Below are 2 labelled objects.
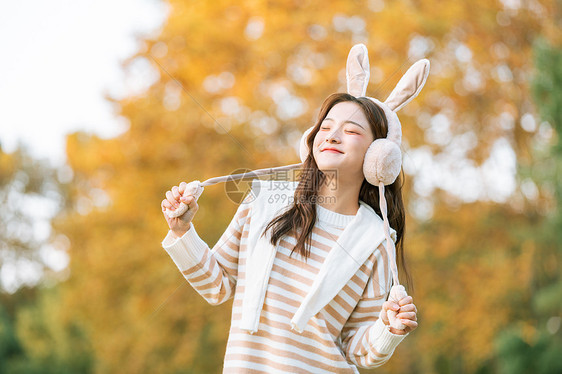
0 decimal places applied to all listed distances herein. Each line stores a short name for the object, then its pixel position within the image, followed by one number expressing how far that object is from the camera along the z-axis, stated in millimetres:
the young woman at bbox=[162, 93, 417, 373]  1962
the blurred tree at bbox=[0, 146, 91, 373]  14273
